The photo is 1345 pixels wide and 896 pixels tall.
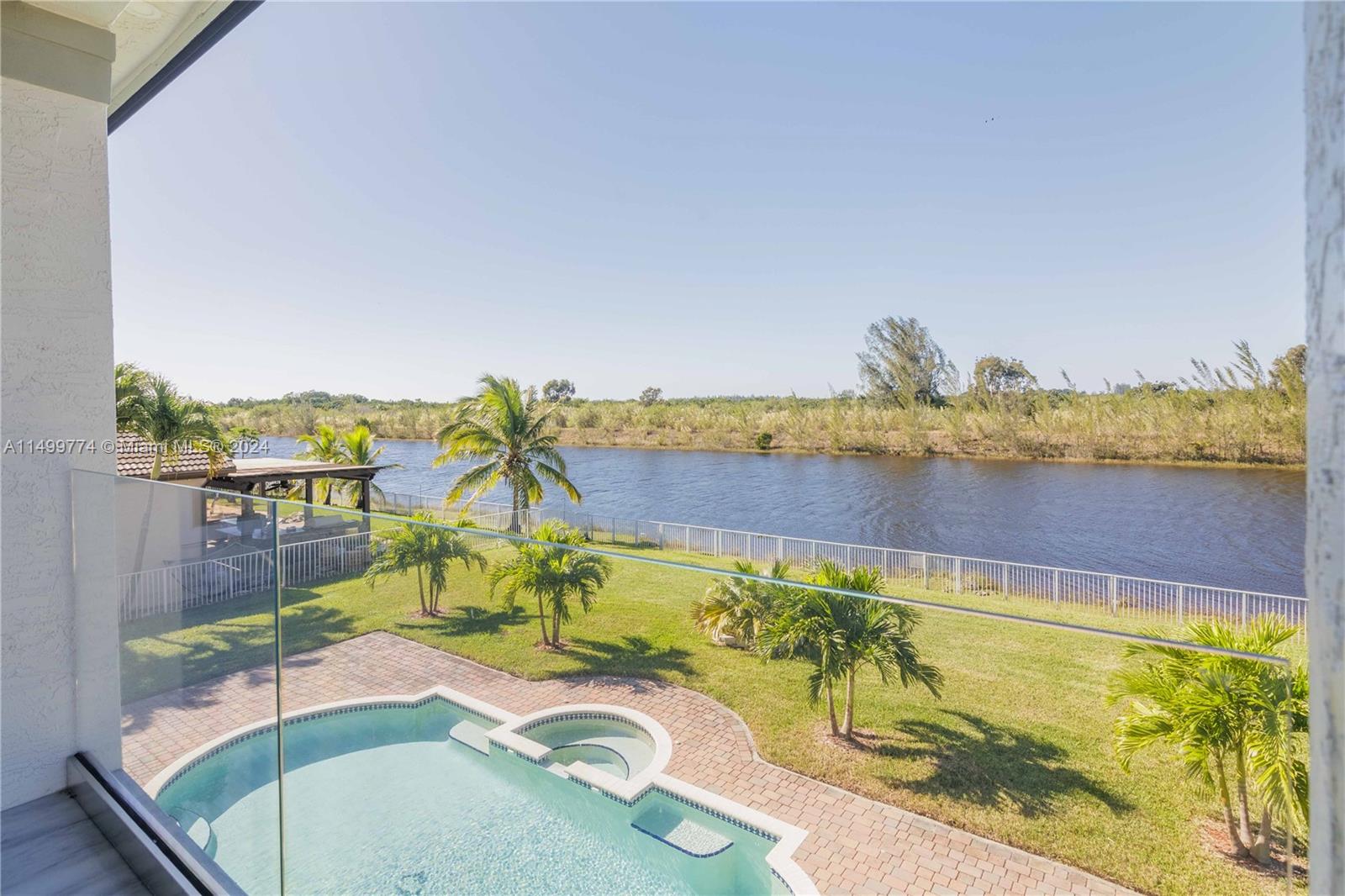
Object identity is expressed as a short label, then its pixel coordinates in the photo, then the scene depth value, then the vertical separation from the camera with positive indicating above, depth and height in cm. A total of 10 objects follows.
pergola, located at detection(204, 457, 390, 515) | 1079 -70
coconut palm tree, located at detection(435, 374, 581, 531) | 1447 -15
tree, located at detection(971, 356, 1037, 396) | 3238 +300
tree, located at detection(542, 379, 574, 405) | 5967 +477
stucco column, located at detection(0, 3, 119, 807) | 208 +25
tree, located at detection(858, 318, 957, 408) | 4375 +537
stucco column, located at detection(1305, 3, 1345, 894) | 50 +2
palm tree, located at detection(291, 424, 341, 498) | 1686 -38
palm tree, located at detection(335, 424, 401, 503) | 1717 -38
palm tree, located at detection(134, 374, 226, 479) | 945 +24
